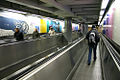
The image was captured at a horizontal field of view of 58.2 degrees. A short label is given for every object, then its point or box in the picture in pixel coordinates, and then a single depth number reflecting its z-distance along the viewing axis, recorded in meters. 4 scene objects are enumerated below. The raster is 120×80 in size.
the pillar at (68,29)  8.94
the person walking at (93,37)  4.71
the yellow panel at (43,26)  11.98
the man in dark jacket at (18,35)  6.38
